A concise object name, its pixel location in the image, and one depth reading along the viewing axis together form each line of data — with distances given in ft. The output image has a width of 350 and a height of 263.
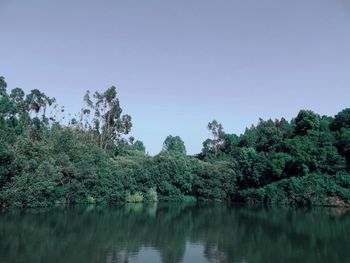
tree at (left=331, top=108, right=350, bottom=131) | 157.48
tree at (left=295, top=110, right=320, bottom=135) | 162.30
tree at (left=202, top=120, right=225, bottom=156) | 245.04
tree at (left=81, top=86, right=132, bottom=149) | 185.06
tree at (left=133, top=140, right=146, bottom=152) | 290.17
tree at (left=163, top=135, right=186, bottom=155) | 277.44
